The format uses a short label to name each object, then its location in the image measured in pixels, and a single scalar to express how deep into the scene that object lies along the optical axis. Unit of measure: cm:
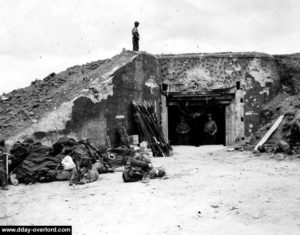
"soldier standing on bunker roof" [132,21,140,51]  1233
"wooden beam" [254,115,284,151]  1040
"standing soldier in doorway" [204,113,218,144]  1564
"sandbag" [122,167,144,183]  648
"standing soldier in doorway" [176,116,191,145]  1584
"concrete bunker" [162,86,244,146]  1403
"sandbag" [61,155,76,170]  728
